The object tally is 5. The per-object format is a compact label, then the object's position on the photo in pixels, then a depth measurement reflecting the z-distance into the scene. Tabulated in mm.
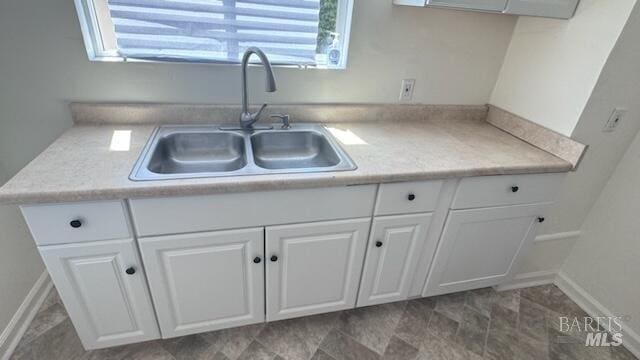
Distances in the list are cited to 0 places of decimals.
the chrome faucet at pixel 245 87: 1218
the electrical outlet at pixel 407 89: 1663
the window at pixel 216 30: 1312
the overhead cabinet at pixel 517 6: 1232
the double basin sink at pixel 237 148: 1342
